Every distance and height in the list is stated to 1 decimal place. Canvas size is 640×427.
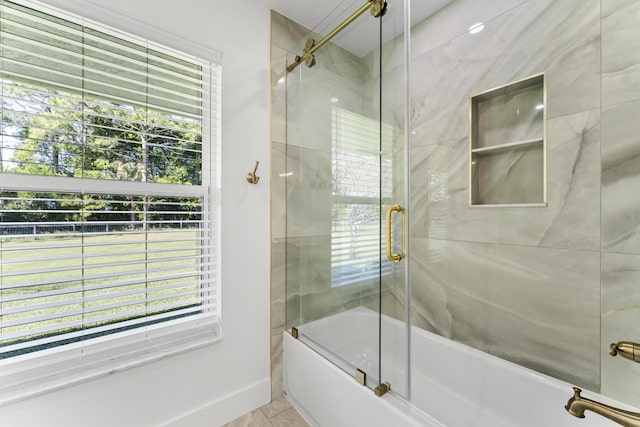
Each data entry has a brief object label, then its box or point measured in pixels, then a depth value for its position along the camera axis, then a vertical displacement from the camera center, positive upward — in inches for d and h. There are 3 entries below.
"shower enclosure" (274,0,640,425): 47.5 +5.1
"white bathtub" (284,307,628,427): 48.0 -35.8
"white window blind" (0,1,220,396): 44.8 +5.2
